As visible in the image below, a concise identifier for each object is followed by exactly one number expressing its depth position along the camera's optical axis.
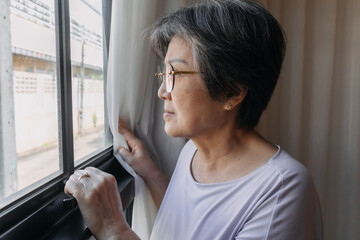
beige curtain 1.63
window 0.72
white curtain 1.03
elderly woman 0.73
